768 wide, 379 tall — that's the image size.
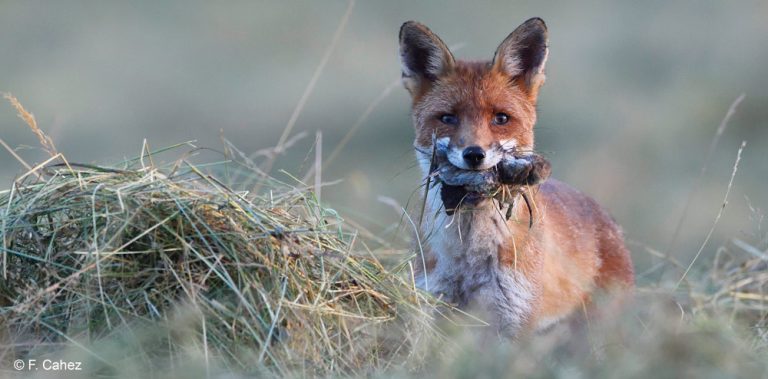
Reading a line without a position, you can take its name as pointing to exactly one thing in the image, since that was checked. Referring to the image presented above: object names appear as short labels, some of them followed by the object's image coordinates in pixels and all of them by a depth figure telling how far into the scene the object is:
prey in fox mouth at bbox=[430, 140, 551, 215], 11.94
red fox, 12.41
